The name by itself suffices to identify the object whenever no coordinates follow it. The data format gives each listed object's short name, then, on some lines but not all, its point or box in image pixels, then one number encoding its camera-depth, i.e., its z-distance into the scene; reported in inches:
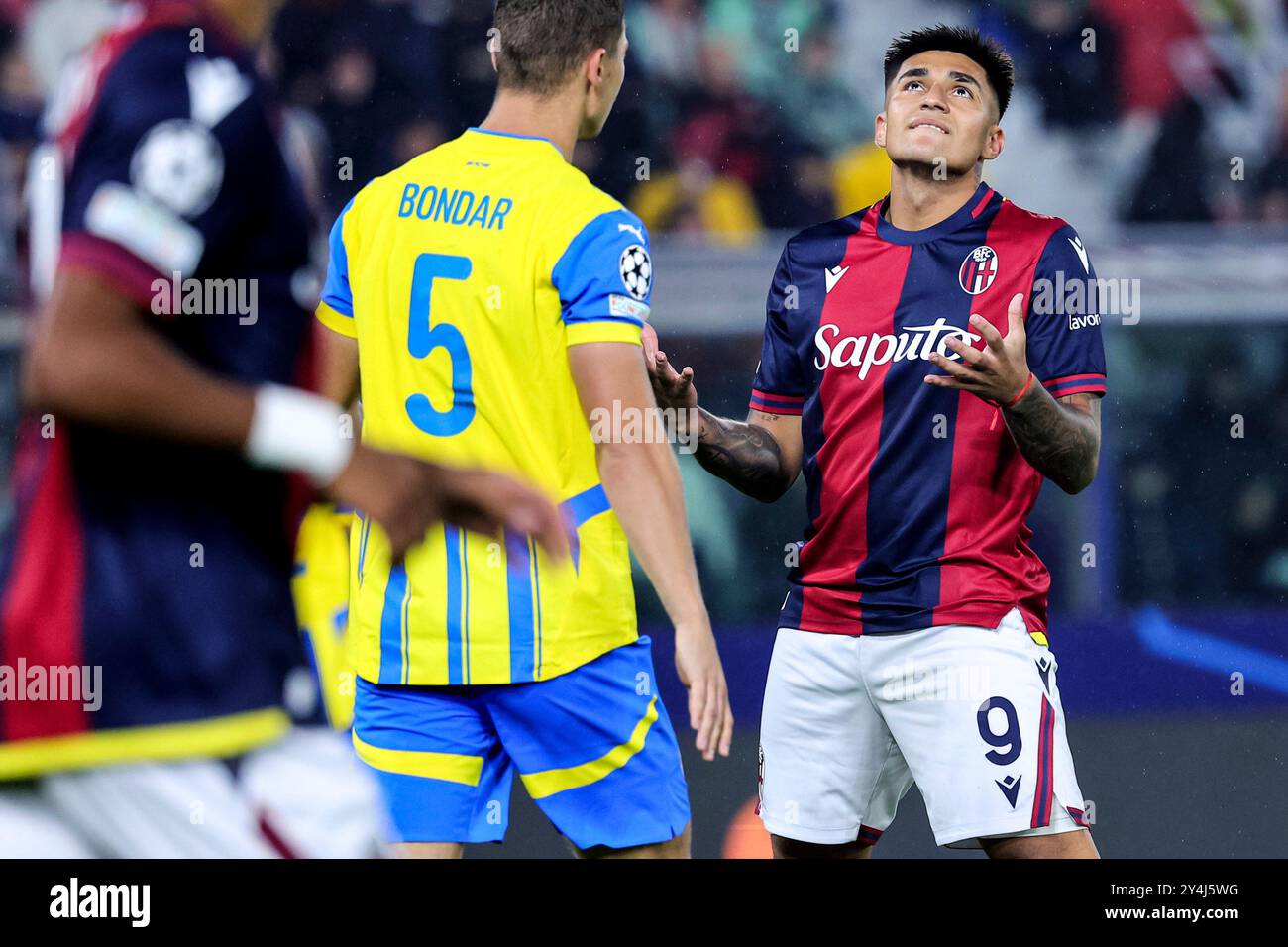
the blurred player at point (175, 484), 131.8
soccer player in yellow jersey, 237.5
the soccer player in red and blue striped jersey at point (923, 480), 253.4
